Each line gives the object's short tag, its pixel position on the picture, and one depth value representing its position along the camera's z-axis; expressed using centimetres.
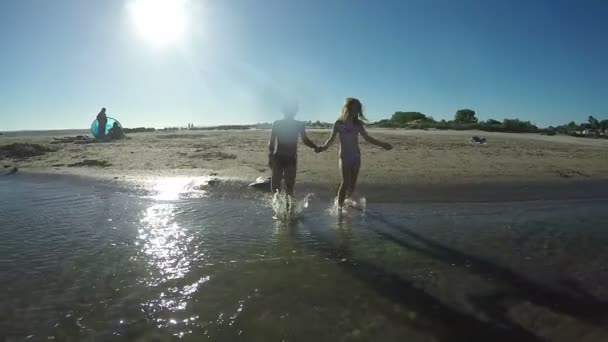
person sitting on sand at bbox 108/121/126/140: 2225
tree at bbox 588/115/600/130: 4002
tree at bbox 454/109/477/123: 4065
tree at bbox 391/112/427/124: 4652
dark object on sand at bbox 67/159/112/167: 1332
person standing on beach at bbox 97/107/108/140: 2161
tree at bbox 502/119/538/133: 3033
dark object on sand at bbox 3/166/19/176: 1277
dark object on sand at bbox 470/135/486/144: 1931
